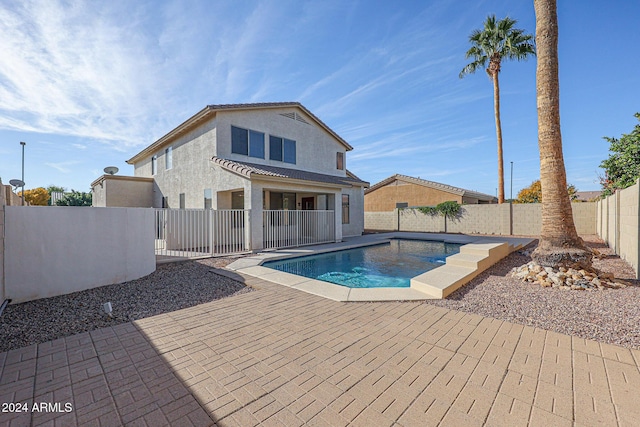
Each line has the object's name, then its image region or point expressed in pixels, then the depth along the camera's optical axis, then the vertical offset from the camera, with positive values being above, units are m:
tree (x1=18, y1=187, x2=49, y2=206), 34.72 +2.30
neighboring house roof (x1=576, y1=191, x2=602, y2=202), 49.41 +3.61
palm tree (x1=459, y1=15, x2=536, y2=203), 17.72 +11.17
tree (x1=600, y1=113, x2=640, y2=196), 12.78 +2.63
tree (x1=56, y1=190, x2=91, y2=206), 30.08 +1.62
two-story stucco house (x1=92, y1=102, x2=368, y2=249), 12.50 +2.65
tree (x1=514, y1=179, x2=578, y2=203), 36.56 +3.12
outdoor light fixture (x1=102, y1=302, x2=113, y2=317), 4.54 -1.61
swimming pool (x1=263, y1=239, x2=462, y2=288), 8.77 -2.01
